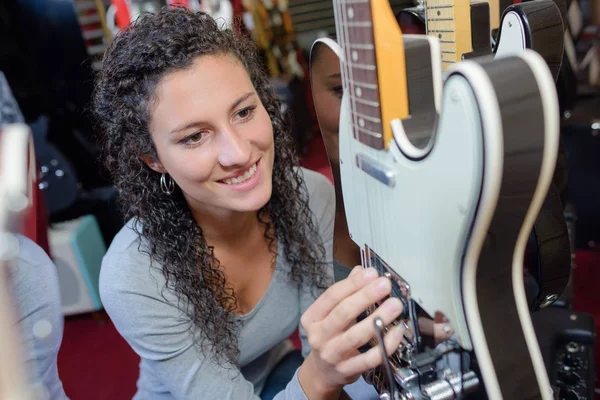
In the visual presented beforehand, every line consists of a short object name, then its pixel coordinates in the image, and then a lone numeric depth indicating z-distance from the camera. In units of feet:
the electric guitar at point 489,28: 2.01
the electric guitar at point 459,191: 1.24
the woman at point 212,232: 2.10
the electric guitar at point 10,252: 1.12
